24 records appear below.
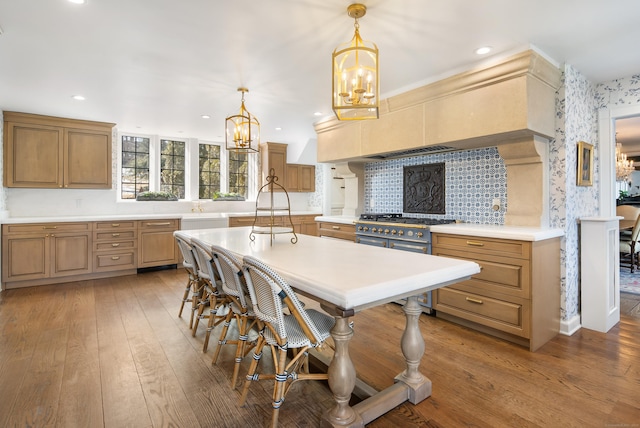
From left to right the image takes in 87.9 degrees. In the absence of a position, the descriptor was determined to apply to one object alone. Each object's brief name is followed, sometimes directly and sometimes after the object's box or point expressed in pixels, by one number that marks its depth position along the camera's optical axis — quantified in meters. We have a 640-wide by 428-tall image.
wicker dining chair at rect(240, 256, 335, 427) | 1.50
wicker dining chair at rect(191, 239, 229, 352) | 2.33
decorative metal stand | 2.49
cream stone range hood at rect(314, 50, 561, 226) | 2.63
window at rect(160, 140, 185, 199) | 6.00
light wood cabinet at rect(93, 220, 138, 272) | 4.78
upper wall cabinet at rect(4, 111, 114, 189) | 4.38
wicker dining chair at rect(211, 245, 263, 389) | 1.91
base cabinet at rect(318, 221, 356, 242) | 4.21
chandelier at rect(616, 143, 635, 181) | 6.40
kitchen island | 1.34
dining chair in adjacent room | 4.77
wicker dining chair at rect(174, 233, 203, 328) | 2.73
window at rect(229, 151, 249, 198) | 6.69
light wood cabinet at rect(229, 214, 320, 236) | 6.01
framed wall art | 3.00
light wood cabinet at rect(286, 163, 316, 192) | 6.93
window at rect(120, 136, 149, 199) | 5.68
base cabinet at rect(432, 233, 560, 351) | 2.54
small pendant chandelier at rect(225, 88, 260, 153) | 3.22
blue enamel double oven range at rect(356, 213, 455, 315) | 3.27
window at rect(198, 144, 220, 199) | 6.35
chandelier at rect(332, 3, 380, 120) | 1.87
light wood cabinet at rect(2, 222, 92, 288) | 4.20
